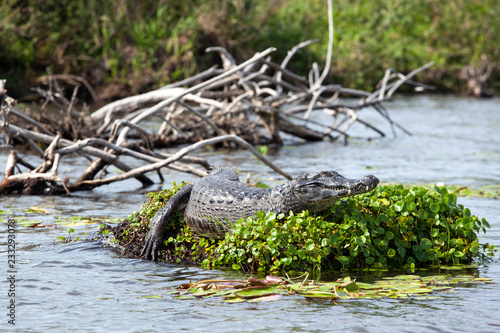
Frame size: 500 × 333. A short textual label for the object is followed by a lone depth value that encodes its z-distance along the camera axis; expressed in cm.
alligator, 981
